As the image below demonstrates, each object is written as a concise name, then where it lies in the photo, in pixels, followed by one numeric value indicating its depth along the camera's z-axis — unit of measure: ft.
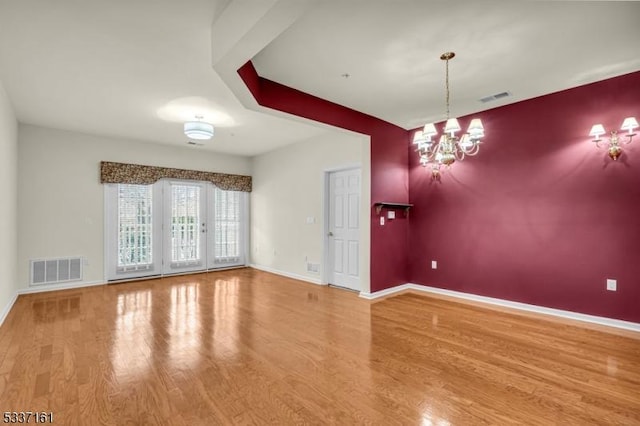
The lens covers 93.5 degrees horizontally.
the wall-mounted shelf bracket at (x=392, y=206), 15.97
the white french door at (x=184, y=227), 21.13
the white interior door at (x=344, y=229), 17.46
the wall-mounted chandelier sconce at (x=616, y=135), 10.92
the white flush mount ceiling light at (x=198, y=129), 15.46
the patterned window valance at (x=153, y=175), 18.70
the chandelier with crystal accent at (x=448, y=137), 9.82
